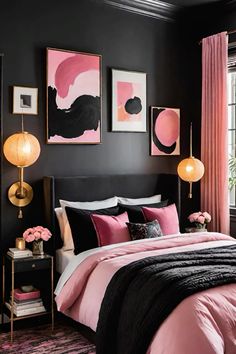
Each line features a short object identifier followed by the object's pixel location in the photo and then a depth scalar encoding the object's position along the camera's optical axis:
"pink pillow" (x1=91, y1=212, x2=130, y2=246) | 3.95
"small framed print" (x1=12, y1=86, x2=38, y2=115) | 4.14
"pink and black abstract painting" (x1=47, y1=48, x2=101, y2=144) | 4.36
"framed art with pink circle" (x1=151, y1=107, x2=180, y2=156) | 5.16
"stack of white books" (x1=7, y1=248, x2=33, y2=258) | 3.84
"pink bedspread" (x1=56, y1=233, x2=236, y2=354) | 2.57
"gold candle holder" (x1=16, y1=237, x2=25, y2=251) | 3.96
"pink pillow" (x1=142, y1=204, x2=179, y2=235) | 4.40
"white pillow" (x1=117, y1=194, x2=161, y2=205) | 4.68
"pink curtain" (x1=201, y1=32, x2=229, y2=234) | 5.02
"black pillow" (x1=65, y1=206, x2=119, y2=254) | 3.96
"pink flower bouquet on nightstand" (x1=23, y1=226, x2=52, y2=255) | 3.92
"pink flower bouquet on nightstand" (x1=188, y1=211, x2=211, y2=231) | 4.95
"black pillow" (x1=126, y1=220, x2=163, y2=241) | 4.05
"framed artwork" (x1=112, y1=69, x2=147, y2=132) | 4.82
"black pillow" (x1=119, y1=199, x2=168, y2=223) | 4.42
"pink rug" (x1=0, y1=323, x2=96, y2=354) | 3.54
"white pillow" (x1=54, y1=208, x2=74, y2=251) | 4.17
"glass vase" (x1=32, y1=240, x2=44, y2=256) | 3.97
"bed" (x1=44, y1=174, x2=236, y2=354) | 2.64
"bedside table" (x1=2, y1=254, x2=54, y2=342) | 3.80
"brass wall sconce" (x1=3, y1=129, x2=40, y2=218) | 3.90
